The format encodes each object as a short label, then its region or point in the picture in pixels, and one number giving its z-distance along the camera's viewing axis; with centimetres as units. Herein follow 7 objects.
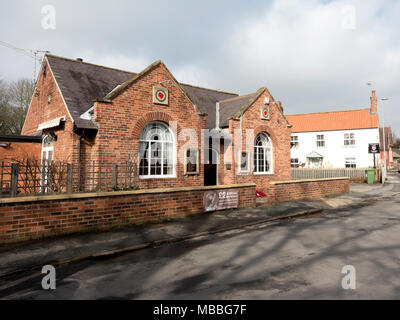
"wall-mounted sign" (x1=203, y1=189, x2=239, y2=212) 912
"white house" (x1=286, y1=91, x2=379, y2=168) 3400
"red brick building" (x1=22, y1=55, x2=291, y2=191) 1014
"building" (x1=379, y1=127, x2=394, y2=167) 5281
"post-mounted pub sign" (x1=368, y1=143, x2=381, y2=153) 2223
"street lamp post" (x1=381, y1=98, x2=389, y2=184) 2372
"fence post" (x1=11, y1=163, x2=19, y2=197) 614
